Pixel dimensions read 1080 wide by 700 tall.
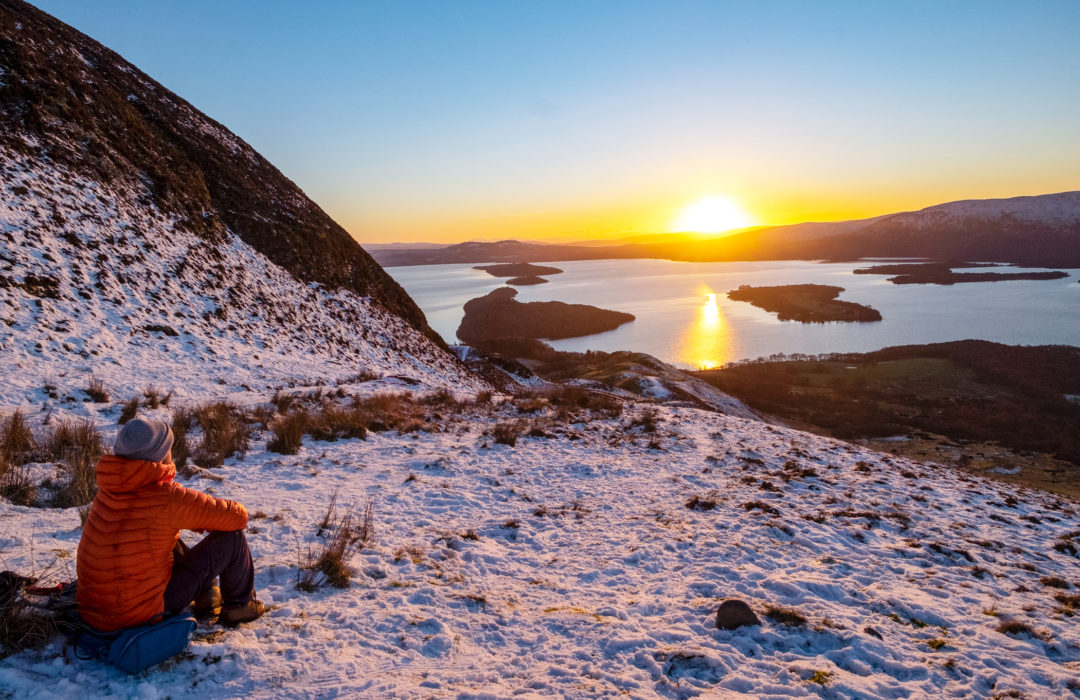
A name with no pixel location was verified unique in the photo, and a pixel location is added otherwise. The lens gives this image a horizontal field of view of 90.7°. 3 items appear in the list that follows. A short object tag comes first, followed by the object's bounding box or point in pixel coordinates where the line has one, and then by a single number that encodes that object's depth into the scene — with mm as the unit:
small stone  4969
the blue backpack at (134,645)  3373
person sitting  3207
